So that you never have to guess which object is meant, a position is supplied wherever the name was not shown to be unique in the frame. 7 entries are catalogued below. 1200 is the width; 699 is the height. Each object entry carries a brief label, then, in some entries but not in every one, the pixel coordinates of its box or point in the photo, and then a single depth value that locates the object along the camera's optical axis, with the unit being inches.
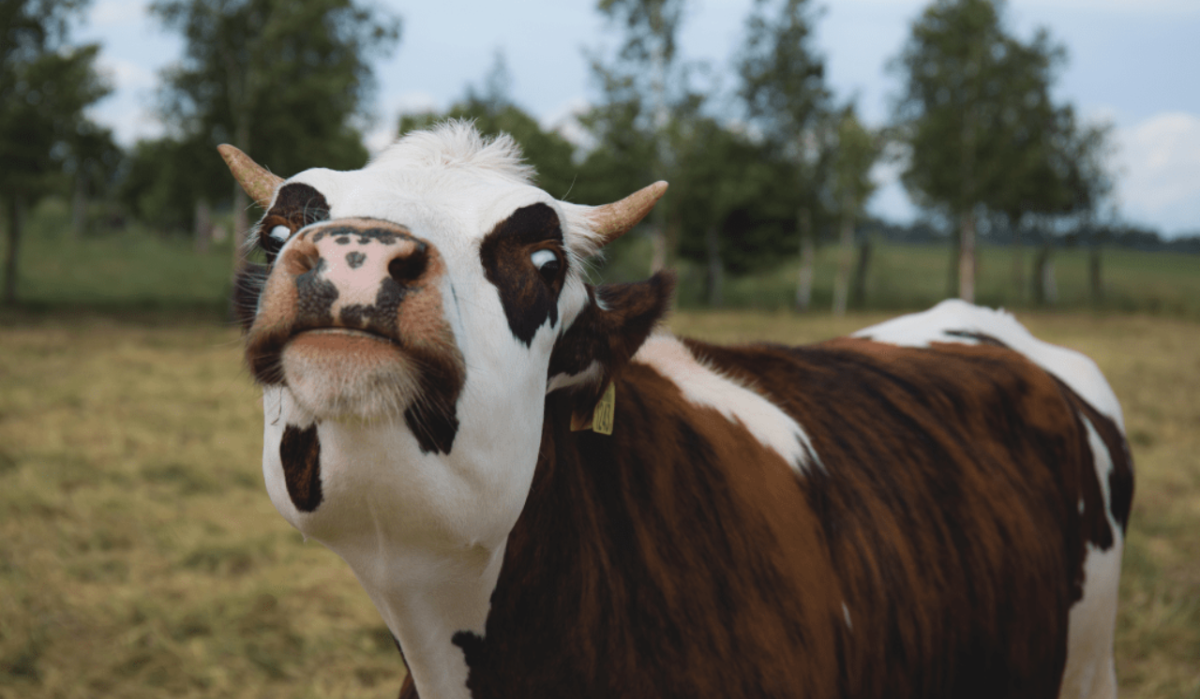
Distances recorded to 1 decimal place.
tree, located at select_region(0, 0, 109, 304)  698.8
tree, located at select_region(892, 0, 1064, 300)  1071.6
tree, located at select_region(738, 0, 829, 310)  1144.2
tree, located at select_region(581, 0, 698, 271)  895.1
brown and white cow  49.3
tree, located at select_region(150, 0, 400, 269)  776.3
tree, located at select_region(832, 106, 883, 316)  1082.7
